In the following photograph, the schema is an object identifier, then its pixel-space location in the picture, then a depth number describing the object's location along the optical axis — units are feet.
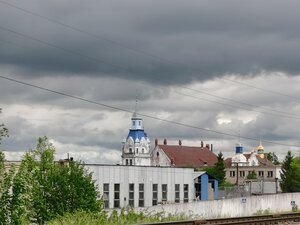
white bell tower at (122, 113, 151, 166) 571.69
